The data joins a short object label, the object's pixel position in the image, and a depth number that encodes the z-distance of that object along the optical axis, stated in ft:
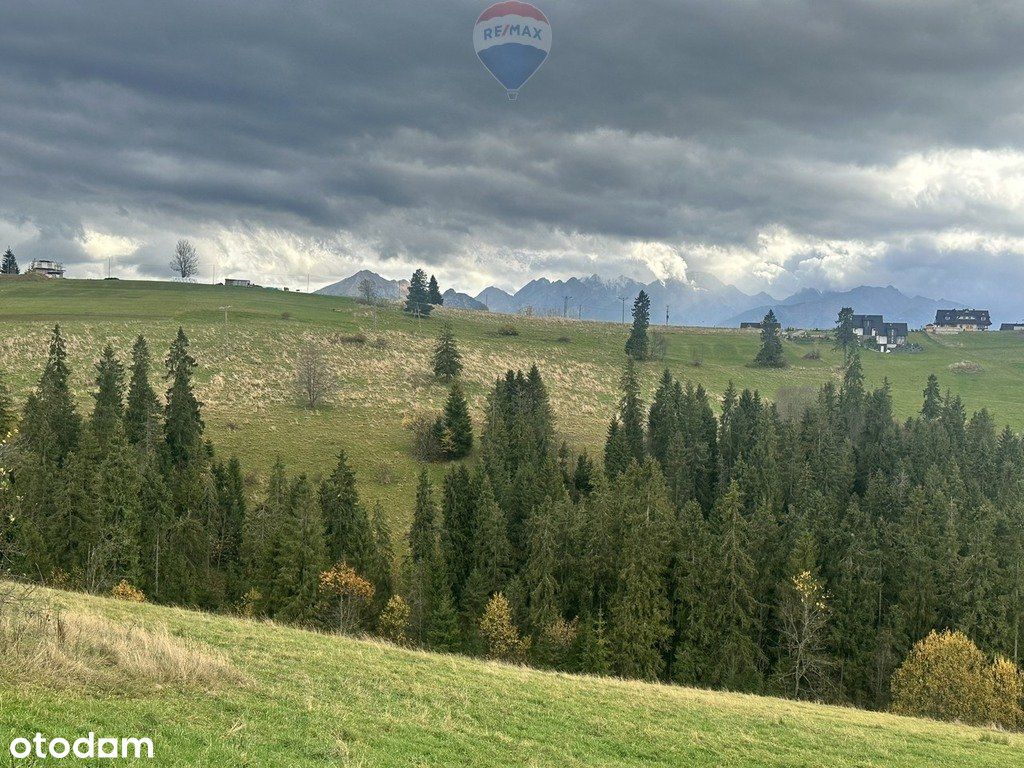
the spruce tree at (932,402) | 452.35
